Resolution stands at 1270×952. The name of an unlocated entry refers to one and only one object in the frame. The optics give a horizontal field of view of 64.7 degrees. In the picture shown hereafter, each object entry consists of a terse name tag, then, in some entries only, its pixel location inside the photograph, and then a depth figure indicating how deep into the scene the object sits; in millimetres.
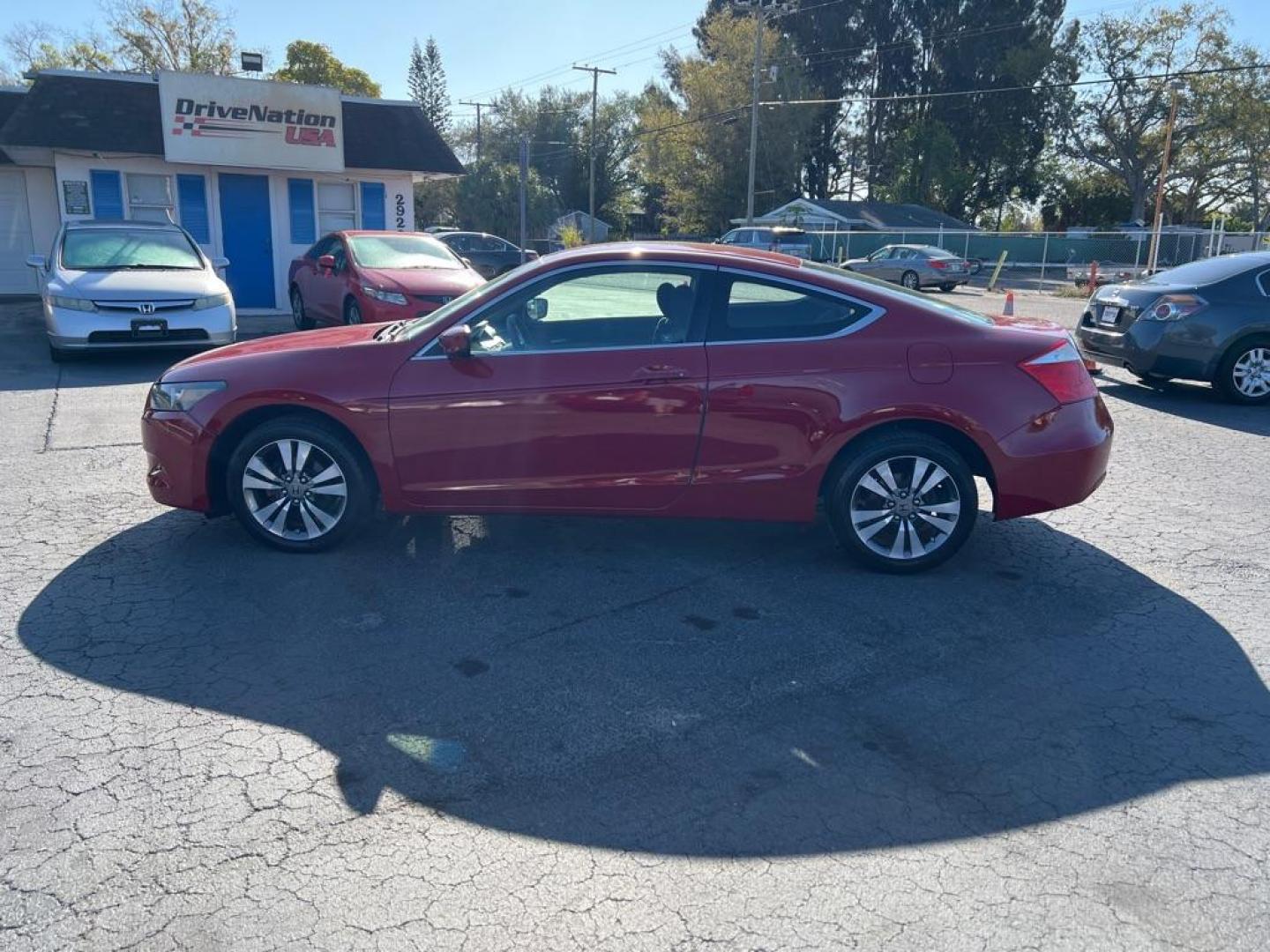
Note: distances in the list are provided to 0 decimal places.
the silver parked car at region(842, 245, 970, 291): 31219
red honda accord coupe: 5023
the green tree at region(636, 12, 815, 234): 56344
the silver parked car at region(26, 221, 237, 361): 10859
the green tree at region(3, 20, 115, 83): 53312
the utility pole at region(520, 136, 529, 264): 15764
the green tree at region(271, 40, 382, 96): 56469
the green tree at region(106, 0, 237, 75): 50969
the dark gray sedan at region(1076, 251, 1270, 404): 9773
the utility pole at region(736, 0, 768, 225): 37469
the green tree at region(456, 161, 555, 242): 52594
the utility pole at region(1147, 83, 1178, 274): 32469
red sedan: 12180
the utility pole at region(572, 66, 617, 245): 58125
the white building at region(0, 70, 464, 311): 16750
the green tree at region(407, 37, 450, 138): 81438
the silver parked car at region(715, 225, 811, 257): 34000
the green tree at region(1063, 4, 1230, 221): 53000
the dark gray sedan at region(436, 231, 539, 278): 27234
